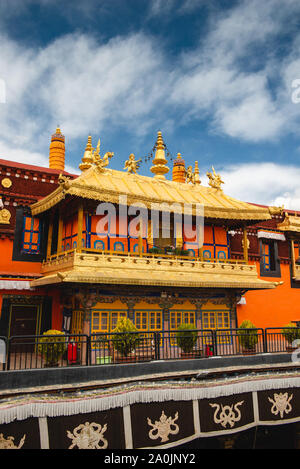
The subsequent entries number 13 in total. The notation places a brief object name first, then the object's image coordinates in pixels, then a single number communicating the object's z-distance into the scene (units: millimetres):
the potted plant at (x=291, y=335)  13402
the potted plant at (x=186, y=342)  11875
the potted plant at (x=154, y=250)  16531
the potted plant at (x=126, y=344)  10883
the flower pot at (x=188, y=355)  11614
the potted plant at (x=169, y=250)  17147
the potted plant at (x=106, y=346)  13218
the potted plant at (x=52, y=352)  9852
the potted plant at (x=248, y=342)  12836
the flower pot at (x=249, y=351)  12702
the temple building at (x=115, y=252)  14586
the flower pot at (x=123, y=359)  10812
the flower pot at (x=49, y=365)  9852
